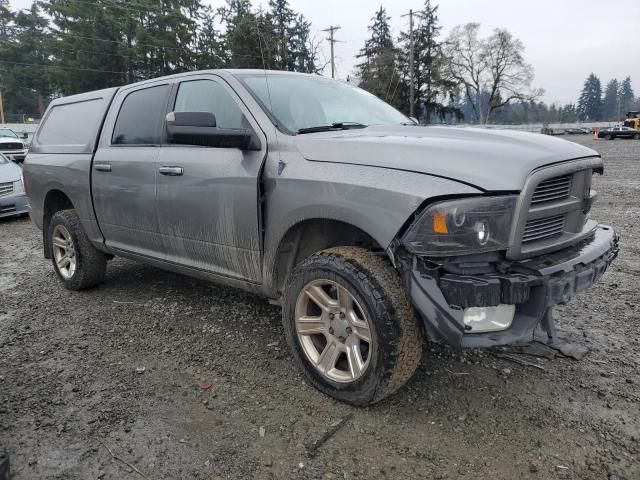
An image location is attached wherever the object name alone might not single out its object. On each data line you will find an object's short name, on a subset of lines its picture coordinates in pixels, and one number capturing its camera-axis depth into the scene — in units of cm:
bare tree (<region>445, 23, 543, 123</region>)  5909
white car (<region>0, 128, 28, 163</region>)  1823
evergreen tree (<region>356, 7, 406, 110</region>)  3731
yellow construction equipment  4454
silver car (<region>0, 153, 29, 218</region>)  913
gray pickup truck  218
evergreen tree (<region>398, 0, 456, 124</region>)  5497
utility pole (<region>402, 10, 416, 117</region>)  4062
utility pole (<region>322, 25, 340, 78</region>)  3012
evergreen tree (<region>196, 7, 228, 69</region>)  3847
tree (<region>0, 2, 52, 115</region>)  5119
